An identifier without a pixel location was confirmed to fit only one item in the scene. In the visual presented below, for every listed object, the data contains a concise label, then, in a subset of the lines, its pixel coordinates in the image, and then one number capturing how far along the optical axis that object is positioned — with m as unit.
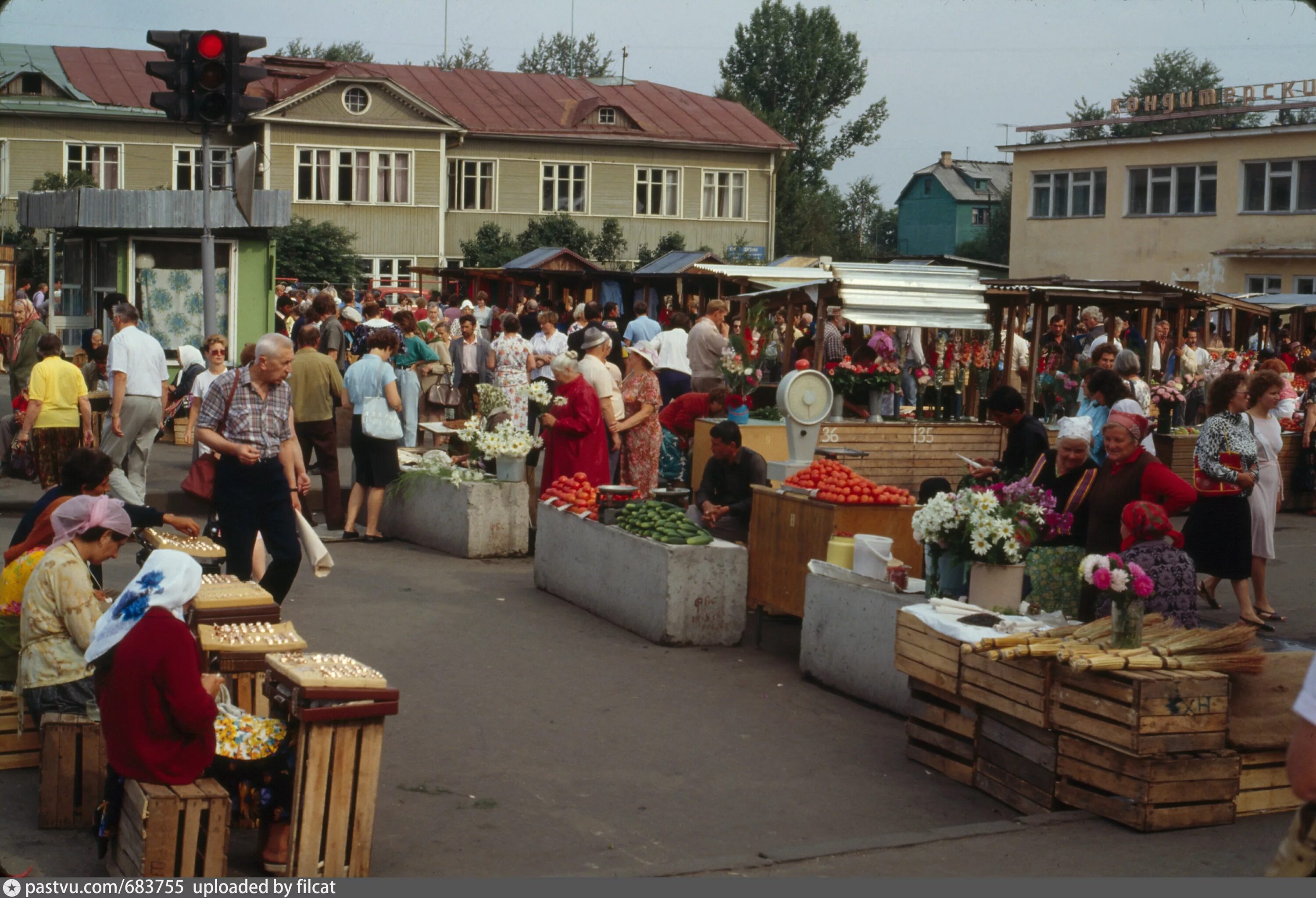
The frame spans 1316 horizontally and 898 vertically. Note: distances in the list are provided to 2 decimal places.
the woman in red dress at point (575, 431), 11.93
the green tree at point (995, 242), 71.12
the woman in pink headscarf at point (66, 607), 5.96
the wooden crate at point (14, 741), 6.54
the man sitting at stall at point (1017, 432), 9.38
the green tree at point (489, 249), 49.25
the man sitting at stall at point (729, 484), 10.46
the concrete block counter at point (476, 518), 12.62
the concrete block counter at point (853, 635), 8.09
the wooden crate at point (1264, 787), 6.32
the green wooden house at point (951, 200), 82.94
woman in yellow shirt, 13.30
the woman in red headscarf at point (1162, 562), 6.98
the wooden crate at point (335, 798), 5.32
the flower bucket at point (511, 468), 12.73
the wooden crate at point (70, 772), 5.92
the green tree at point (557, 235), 50.12
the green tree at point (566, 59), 61.47
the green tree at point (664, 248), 51.25
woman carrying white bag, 12.73
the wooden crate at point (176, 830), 5.03
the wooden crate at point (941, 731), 6.90
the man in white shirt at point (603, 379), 12.71
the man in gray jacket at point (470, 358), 20.58
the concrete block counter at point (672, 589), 9.46
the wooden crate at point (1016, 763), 6.43
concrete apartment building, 41.12
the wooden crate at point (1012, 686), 6.36
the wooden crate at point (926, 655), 6.91
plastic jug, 8.71
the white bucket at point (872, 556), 8.35
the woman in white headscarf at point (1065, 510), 7.50
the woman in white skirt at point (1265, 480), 10.45
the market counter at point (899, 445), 15.29
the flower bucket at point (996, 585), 7.59
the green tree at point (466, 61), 76.62
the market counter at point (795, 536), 9.09
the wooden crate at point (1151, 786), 6.05
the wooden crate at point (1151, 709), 5.96
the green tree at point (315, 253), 44.94
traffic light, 11.52
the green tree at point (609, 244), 50.69
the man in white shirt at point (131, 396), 13.13
